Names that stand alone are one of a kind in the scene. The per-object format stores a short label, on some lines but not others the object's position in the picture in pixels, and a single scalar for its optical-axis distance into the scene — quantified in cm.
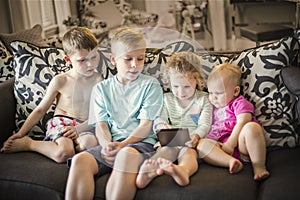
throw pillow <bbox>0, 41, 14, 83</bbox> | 232
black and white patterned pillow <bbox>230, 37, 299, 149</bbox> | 181
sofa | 151
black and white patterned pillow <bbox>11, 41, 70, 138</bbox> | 211
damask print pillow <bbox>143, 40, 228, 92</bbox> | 188
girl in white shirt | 165
